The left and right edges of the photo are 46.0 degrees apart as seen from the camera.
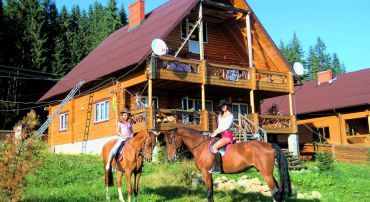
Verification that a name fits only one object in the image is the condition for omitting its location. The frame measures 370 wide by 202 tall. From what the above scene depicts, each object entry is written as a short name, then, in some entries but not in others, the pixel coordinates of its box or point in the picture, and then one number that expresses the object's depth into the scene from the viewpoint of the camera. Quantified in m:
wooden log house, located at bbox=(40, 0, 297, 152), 21.27
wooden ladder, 25.64
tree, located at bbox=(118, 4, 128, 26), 53.70
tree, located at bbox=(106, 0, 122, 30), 52.84
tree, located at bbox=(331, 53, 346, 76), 95.68
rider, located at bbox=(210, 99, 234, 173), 10.74
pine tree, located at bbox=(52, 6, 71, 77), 43.69
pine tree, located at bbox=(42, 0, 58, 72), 44.47
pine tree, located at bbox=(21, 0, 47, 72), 42.31
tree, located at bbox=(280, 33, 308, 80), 80.50
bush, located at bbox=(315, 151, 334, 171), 19.67
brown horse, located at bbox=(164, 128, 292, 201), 10.27
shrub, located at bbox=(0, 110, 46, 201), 8.29
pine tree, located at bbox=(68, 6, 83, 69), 46.78
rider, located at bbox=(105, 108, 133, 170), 11.99
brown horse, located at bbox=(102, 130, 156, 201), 11.07
